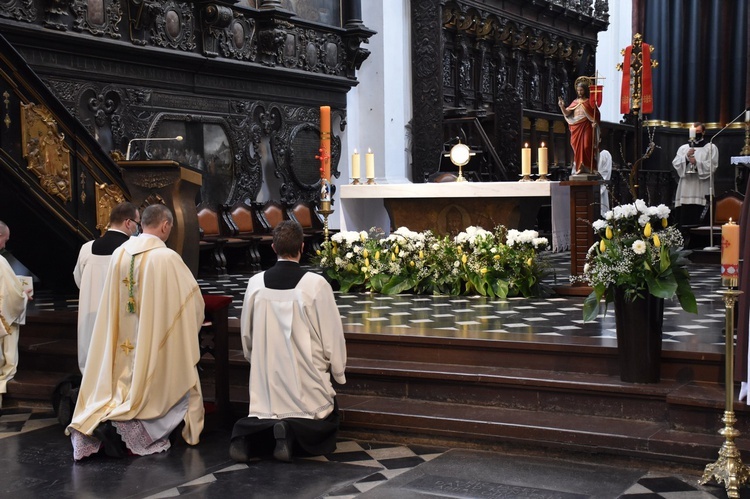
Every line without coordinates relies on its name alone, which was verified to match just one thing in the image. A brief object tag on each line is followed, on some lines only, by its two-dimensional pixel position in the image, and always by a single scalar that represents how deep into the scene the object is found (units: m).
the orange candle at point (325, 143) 9.05
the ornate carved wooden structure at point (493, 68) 16.73
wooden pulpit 8.29
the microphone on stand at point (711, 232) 13.13
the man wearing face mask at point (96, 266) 6.84
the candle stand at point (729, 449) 4.89
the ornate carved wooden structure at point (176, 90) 9.55
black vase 6.00
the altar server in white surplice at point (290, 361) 5.76
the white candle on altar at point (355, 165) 11.05
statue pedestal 9.66
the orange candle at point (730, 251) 4.91
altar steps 5.66
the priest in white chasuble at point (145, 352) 6.04
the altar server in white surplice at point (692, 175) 17.98
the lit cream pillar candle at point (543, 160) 10.66
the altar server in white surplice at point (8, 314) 7.42
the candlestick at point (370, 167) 11.39
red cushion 6.61
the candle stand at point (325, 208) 9.20
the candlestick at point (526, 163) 10.87
